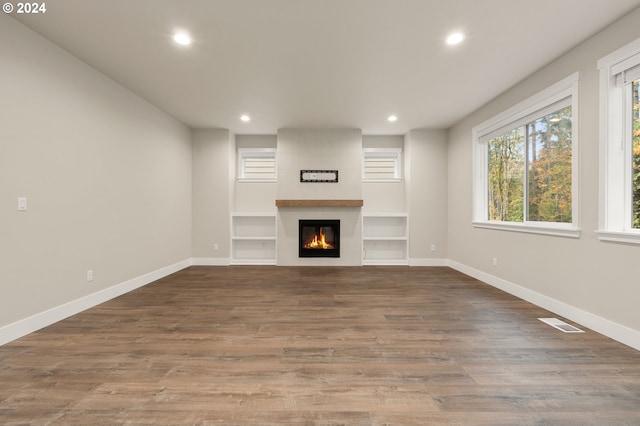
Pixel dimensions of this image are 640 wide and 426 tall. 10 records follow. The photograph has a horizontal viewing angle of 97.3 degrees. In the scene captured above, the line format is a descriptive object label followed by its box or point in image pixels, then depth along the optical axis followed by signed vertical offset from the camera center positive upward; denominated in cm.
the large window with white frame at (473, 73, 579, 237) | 293 +60
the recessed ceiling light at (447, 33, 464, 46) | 254 +159
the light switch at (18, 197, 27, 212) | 239 +7
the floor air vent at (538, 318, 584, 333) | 249 -105
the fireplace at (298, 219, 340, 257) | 559 -53
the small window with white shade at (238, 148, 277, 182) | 592 +103
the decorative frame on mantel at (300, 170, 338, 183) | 560 +71
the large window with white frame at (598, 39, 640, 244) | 234 +55
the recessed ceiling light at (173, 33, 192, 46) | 255 +160
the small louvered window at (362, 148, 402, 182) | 594 +102
